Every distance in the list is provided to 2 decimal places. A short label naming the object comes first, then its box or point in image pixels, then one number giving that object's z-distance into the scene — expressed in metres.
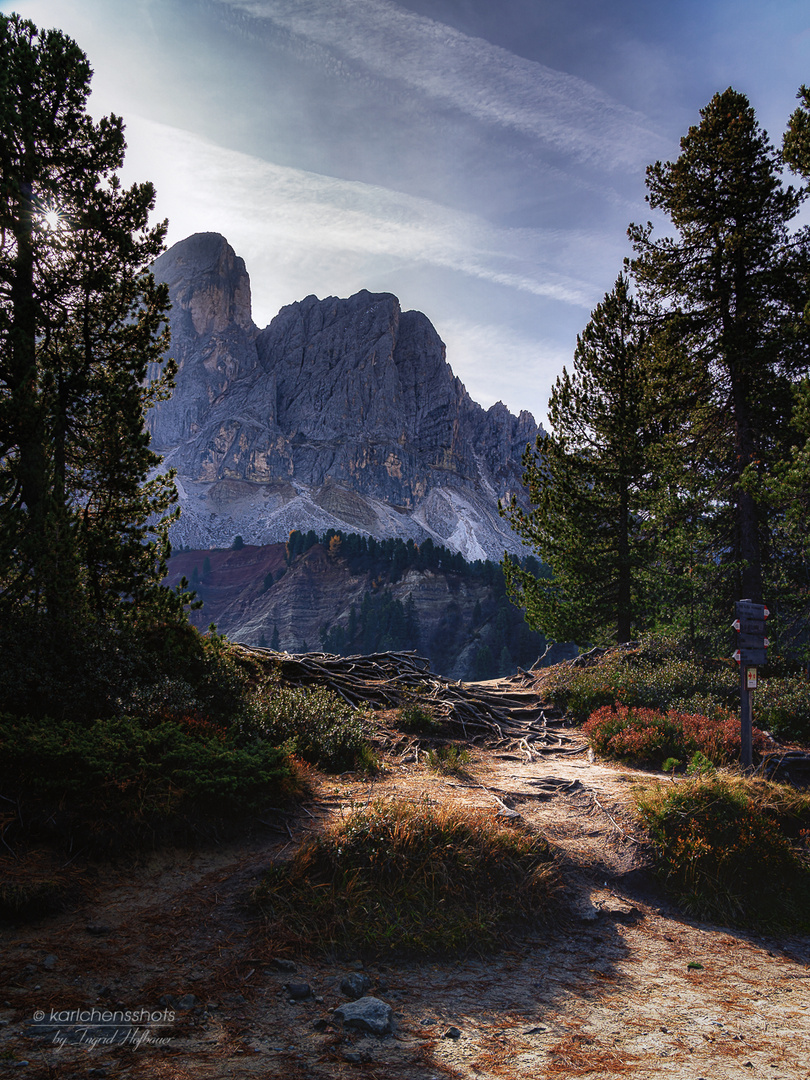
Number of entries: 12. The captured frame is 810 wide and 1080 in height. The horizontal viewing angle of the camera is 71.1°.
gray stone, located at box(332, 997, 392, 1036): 3.42
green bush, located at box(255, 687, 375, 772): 8.45
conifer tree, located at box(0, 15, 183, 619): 8.22
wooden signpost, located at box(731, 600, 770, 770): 8.74
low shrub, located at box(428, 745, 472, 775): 8.71
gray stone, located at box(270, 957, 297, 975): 4.04
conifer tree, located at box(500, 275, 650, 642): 17.88
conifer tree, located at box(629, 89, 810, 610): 13.99
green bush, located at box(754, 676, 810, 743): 11.25
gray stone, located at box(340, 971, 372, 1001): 3.86
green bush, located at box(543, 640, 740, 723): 12.49
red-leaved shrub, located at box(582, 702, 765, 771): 9.68
